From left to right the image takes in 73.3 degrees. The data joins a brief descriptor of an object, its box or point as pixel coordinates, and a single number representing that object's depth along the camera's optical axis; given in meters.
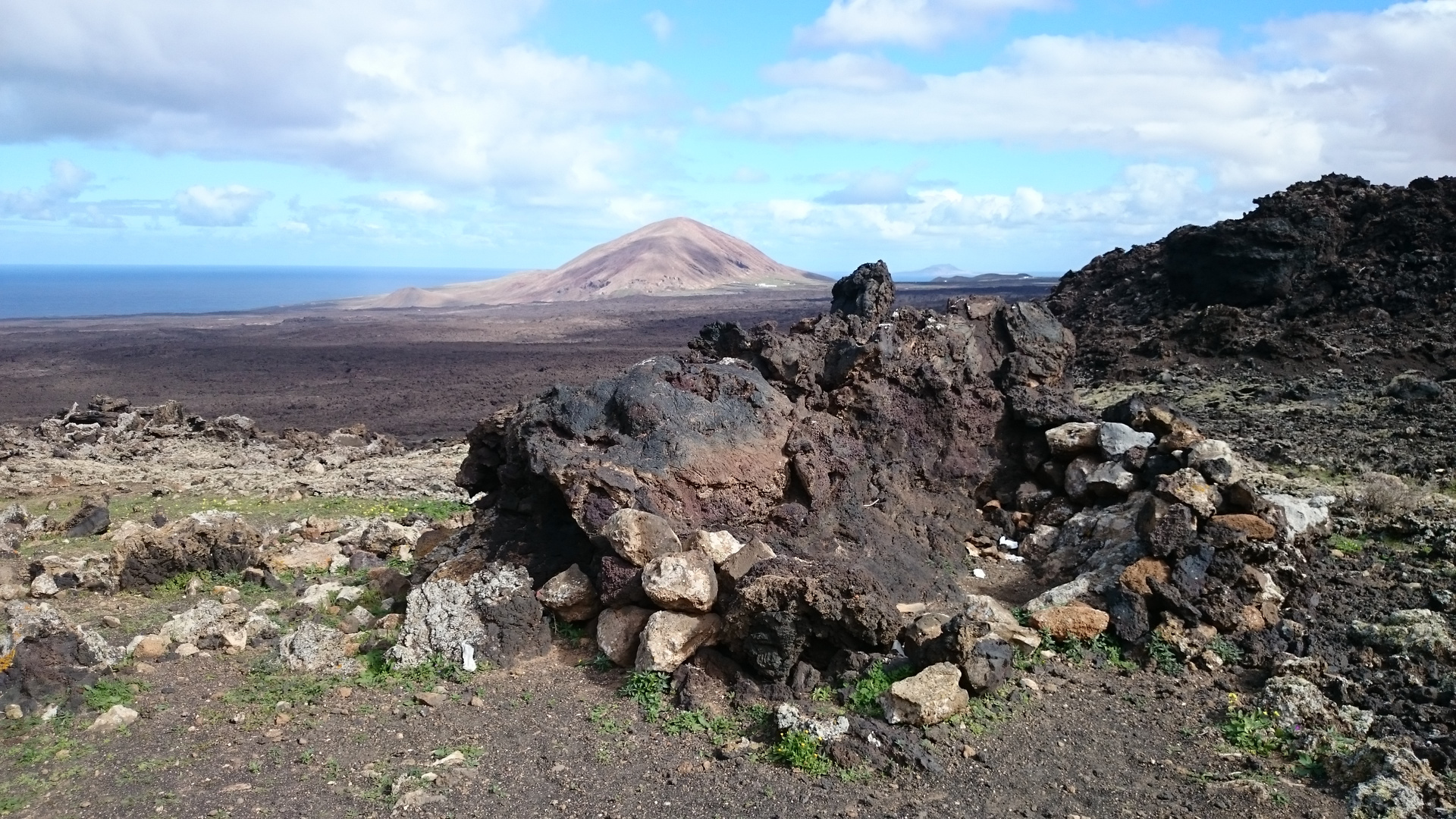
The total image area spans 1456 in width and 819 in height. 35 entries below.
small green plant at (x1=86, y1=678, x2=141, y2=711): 6.26
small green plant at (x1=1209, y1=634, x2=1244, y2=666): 6.74
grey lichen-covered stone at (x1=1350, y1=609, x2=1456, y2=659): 6.56
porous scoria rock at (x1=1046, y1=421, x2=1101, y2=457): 9.77
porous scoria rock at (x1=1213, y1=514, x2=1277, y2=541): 7.71
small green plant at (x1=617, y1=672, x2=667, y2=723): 6.20
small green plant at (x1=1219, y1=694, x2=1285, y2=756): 5.68
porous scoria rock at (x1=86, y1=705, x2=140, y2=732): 5.96
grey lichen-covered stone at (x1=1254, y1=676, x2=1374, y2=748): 5.74
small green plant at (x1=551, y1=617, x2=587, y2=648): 7.16
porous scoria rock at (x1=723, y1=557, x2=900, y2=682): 6.33
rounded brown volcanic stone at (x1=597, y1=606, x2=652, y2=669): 6.72
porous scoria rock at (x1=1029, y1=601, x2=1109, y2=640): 7.01
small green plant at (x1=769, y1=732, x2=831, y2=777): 5.43
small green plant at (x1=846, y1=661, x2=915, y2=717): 6.01
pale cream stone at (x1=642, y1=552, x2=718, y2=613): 6.62
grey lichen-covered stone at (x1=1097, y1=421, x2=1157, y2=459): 9.52
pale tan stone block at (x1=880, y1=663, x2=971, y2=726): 5.79
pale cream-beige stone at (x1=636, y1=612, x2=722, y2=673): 6.50
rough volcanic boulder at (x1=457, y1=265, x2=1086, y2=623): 7.82
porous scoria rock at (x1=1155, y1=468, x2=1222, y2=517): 7.96
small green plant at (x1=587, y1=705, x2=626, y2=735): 5.97
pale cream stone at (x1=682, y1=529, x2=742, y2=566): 7.11
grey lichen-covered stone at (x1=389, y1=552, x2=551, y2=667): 6.88
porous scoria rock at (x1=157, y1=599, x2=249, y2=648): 7.25
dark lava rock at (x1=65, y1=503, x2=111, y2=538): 11.44
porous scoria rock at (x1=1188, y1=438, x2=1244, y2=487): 8.16
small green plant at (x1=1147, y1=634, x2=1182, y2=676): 6.69
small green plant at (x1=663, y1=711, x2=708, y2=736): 5.93
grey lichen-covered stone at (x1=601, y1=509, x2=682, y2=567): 6.91
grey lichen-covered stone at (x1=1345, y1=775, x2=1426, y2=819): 4.91
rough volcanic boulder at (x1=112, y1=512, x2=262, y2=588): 9.06
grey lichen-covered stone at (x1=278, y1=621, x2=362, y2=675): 6.86
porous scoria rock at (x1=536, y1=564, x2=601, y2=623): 7.19
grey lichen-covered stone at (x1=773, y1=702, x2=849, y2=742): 5.66
